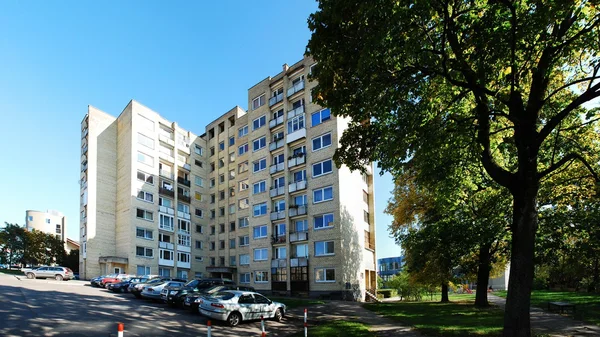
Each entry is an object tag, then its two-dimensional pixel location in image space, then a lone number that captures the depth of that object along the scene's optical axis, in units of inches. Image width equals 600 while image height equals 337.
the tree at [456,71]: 417.1
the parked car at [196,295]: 787.4
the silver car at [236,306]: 677.9
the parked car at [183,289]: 868.6
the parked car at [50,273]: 1576.0
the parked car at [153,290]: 949.2
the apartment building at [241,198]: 1502.2
